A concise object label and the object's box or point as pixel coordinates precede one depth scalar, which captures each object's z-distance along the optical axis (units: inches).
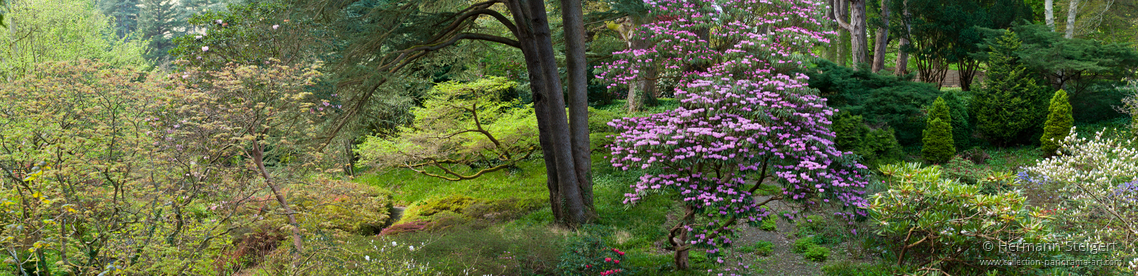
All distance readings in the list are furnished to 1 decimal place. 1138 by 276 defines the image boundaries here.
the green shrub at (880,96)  511.8
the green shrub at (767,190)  404.2
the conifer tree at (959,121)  496.4
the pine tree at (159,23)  1624.0
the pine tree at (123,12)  1732.3
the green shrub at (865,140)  453.7
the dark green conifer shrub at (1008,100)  483.5
